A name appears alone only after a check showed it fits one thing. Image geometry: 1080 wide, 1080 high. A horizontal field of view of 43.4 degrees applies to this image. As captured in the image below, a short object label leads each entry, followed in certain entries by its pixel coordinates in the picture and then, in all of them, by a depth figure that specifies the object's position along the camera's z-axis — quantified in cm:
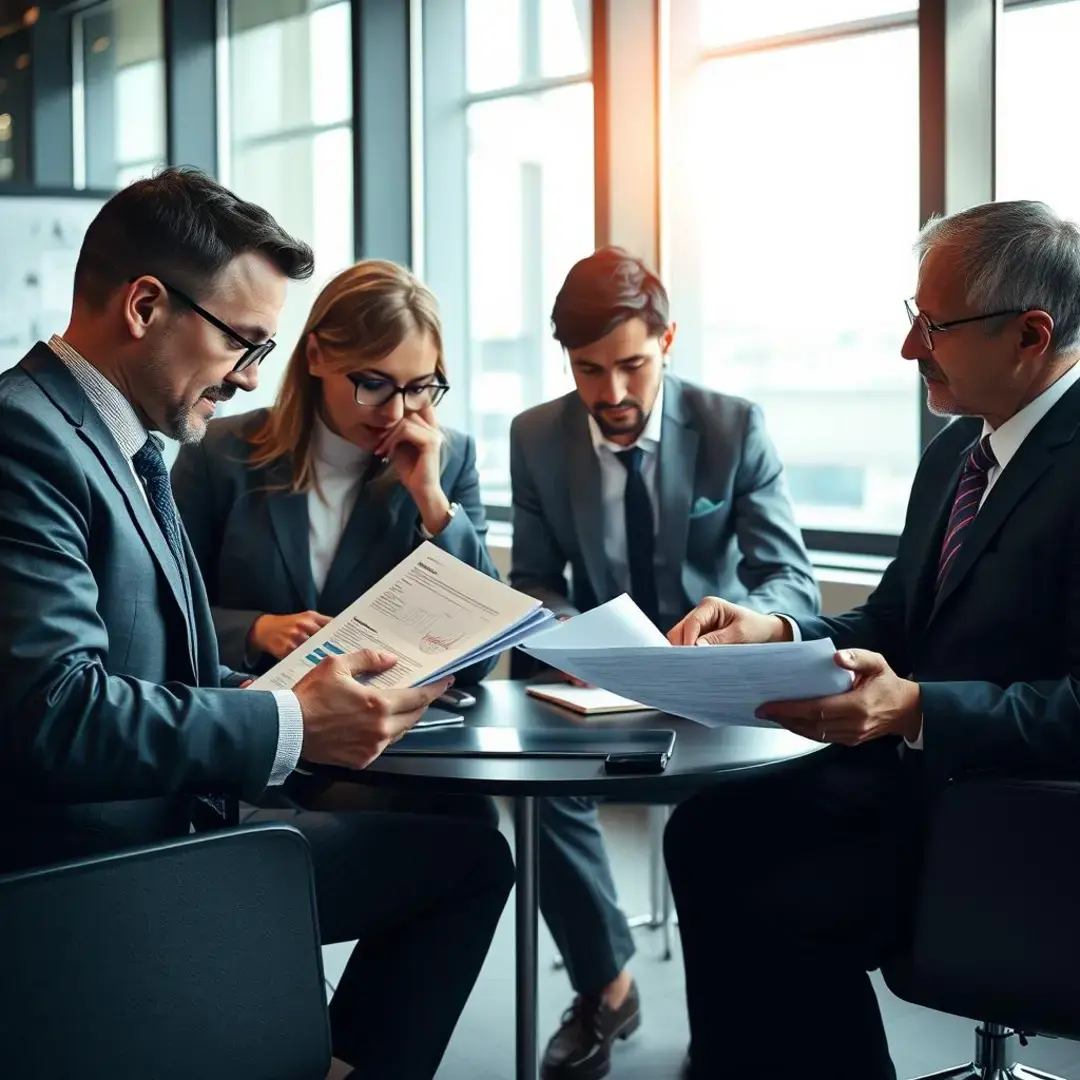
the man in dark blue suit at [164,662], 148
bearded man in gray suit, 287
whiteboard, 550
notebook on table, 217
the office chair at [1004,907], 165
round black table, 176
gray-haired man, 185
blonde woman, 263
